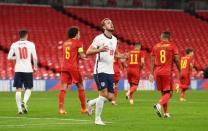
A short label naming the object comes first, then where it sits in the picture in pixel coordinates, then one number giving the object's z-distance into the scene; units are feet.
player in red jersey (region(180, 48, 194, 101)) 109.50
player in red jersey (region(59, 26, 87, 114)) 71.46
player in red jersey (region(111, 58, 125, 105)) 92.53
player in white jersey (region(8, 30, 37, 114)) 74.28
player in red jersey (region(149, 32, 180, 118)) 67.87
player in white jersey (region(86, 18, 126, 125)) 57.11
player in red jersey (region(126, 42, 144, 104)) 97.76
